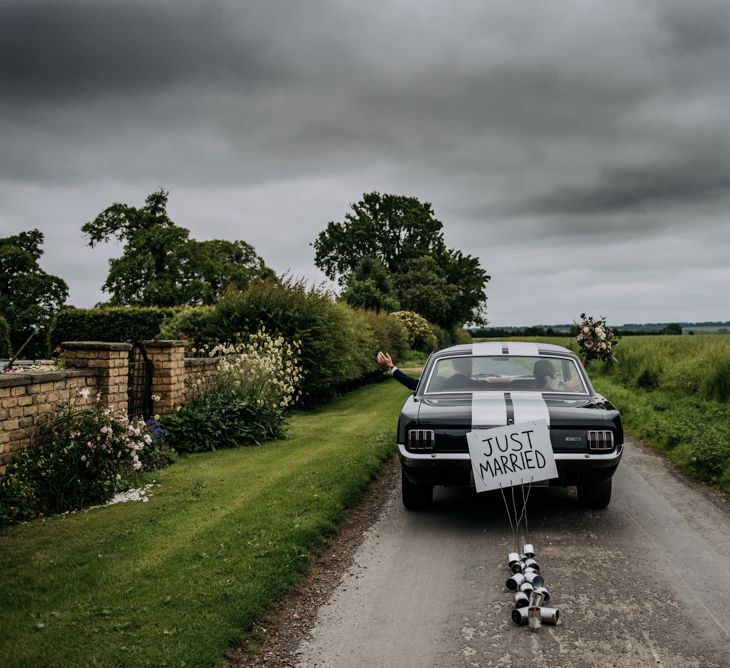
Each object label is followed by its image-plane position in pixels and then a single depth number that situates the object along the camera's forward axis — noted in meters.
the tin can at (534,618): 4.20
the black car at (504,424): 6.19
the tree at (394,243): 69.44
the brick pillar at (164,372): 10.18
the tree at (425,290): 61.16
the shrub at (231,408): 10.26
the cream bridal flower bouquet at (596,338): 20.05
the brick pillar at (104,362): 8.45
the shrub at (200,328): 16.05
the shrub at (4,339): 28.91
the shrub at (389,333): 27.83
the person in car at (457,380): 7.63
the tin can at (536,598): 4.37
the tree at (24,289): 43.38
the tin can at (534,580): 4.64
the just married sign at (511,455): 5.88
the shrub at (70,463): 6.63
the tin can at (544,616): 4.24
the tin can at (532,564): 5.00
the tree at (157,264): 48.03
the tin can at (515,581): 4.70
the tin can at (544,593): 4.49
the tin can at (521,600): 4.38
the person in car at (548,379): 7.60
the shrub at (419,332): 46.38
